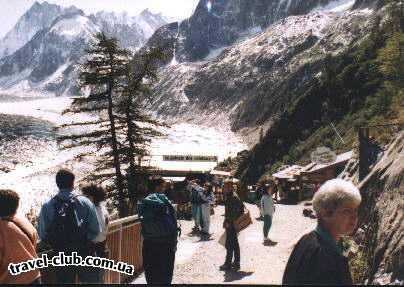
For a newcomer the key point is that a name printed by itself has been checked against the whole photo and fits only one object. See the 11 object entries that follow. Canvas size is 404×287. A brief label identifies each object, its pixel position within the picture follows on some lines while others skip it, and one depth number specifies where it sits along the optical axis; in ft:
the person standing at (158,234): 23.65
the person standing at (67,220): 18.97
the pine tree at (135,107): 85.51
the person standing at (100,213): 21.34
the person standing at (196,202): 52.24
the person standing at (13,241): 16.05
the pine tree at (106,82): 82.48
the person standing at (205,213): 51.75
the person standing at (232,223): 36.06
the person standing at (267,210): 46.96
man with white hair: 11.43
